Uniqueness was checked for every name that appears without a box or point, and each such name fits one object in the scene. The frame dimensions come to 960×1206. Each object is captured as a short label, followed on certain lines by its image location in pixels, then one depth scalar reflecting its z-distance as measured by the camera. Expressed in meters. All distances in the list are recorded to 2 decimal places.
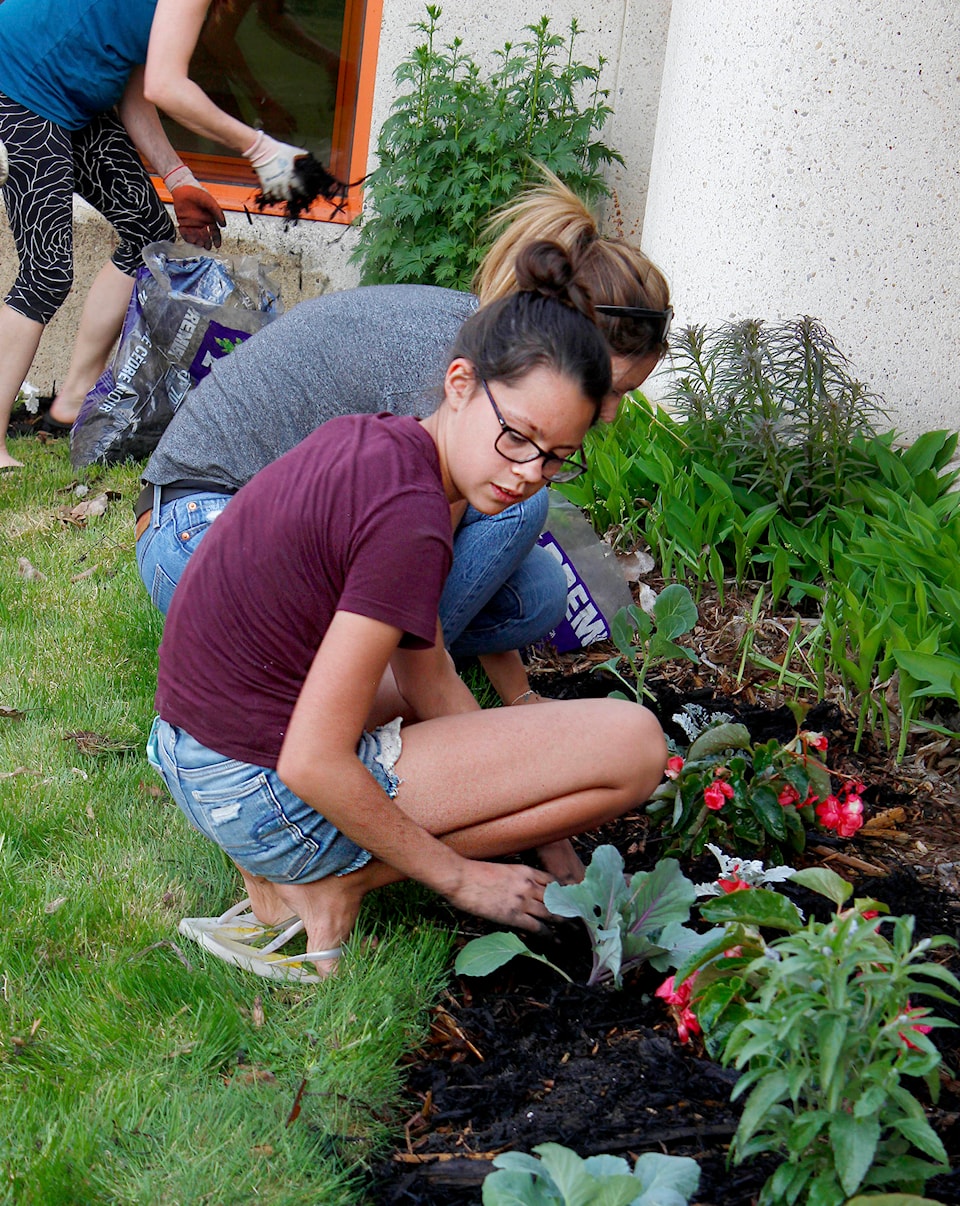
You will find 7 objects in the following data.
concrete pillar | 3.71
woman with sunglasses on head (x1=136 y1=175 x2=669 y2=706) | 2.35
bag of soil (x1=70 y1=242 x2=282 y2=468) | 3.97
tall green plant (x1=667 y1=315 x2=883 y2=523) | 3.34
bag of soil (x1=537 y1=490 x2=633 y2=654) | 3.15
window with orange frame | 5.51
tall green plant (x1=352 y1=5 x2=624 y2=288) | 4.76
